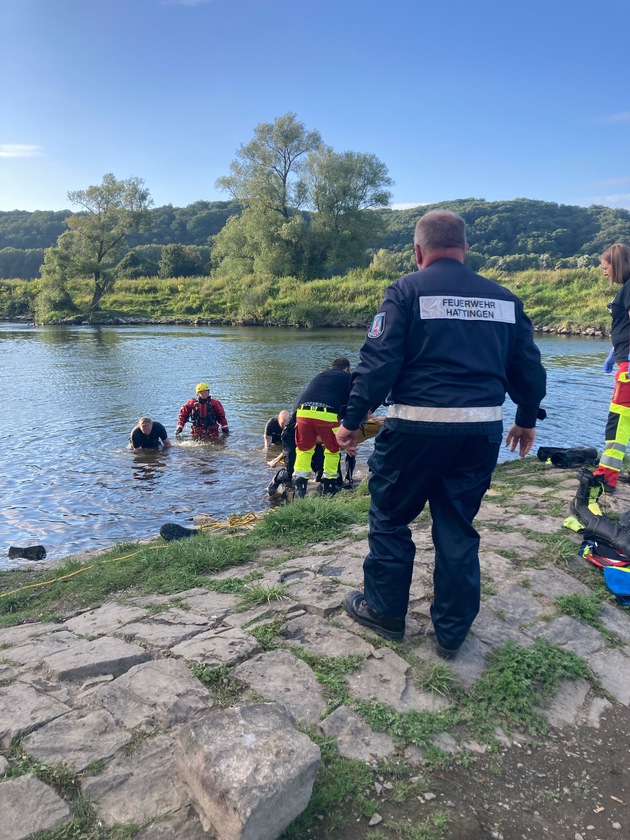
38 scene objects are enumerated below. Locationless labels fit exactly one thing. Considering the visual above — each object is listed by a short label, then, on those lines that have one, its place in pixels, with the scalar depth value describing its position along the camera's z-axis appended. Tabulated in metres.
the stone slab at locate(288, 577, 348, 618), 3.81
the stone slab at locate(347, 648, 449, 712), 3.00
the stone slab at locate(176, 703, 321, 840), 2.07
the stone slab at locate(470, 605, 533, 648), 3.56
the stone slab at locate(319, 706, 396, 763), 2.66
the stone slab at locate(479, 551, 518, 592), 4.23
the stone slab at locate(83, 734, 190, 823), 2.26
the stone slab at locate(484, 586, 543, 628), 3.81
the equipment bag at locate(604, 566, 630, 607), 4.15
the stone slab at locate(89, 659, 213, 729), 2.75
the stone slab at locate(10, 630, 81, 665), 3.44
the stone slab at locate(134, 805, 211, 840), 2.16
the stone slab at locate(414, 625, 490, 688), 3.23
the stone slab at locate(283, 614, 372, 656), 3.37
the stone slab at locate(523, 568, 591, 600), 4.17
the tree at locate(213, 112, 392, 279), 49.53
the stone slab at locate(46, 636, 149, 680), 3.16
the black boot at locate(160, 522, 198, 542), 6.30
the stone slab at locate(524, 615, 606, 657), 3.63
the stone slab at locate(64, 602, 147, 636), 3.83
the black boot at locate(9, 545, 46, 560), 6.62
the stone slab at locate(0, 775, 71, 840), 2.16
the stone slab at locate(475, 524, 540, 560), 4.76
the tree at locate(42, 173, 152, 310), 49.25
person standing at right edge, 6.01
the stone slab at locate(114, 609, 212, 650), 3.52
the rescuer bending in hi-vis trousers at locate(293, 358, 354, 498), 8.05
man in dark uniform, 3.13
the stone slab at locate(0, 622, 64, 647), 3.86
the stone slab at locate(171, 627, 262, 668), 3.23
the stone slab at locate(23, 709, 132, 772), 2.51
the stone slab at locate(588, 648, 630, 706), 3.31
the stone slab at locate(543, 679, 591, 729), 3.05
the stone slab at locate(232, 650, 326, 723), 2.89
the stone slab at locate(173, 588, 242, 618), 3.94
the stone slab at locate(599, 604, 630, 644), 3.85
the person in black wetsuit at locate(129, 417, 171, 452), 11.92
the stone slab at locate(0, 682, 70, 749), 2.67
